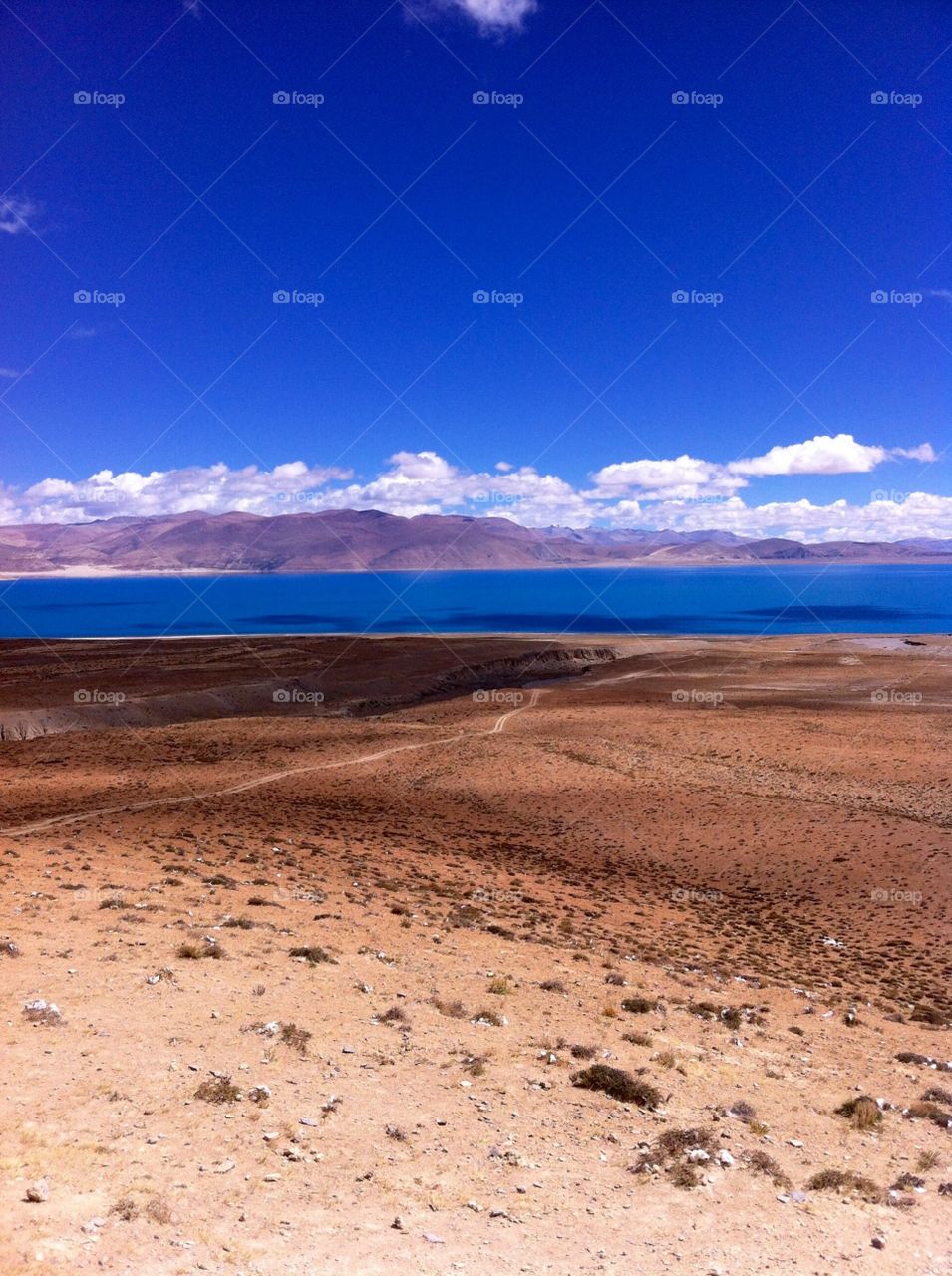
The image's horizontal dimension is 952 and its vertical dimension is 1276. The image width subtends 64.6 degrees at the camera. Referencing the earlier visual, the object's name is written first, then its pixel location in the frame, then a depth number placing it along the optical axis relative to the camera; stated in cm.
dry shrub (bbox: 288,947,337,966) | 980
